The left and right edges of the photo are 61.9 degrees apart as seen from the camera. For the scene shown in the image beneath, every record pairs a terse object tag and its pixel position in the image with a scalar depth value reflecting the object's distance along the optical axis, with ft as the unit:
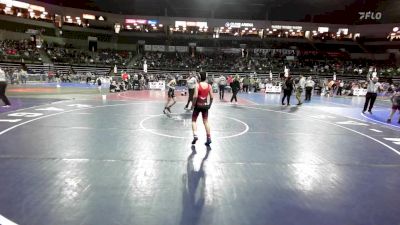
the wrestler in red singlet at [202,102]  27.30
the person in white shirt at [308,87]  75.46
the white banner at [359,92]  103.60
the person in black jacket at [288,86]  62.28
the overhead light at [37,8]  141.98
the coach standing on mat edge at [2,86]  47.02
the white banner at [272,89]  104.42
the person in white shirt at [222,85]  70.43
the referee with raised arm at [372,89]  51.71
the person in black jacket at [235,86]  64.49
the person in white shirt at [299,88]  65.87
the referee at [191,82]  47.67
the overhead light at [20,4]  134.97
